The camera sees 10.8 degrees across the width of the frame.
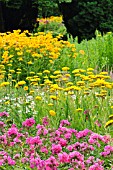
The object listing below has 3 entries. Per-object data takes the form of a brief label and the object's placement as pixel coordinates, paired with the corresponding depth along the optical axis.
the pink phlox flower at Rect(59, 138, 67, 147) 4.46
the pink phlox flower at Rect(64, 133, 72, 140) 4.77
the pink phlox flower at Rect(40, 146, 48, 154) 4.46
